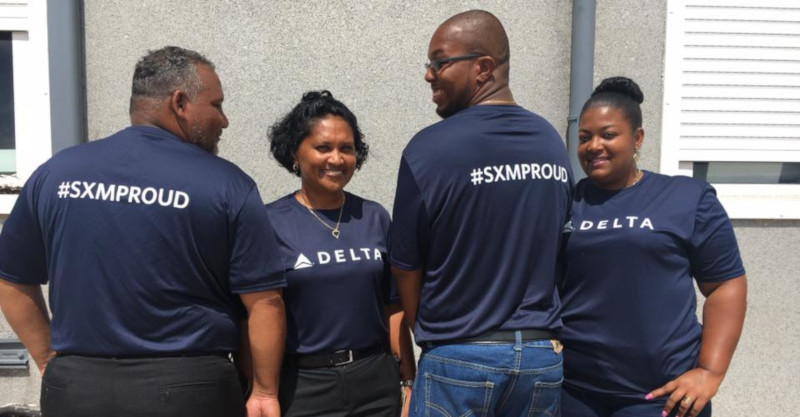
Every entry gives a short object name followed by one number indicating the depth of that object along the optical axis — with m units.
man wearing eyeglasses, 1.92
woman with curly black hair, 2.21
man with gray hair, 1.87
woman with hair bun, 2.13
